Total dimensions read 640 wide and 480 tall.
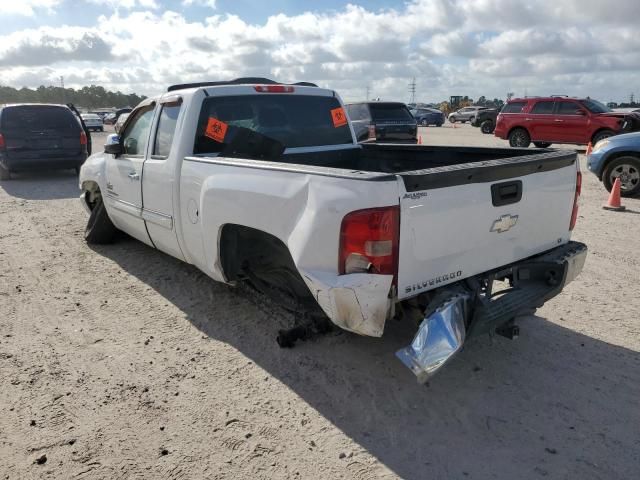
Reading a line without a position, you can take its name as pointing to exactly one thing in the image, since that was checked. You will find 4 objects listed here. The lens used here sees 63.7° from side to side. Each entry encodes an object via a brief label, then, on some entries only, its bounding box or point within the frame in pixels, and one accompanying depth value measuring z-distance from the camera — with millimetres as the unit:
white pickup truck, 2725
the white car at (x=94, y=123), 35584
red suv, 16594
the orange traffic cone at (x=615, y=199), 8414
